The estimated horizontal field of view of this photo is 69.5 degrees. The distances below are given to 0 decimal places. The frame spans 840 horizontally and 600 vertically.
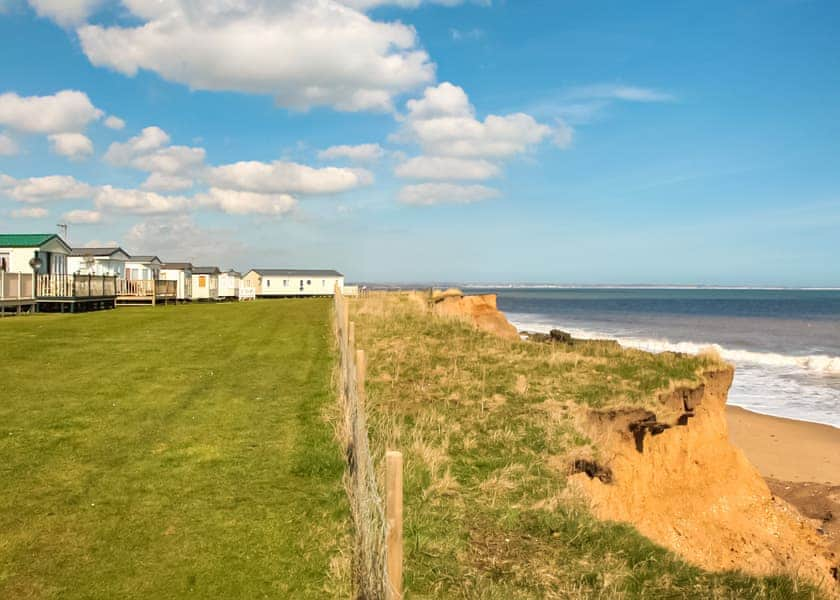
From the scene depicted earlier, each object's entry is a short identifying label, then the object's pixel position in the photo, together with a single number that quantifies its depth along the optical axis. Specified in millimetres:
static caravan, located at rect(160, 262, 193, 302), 52972
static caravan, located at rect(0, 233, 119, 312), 29881
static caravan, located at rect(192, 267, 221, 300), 57000
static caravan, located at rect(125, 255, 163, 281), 49441
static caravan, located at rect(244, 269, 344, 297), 75625
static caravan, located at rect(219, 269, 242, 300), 62081
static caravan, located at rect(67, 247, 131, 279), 42906
